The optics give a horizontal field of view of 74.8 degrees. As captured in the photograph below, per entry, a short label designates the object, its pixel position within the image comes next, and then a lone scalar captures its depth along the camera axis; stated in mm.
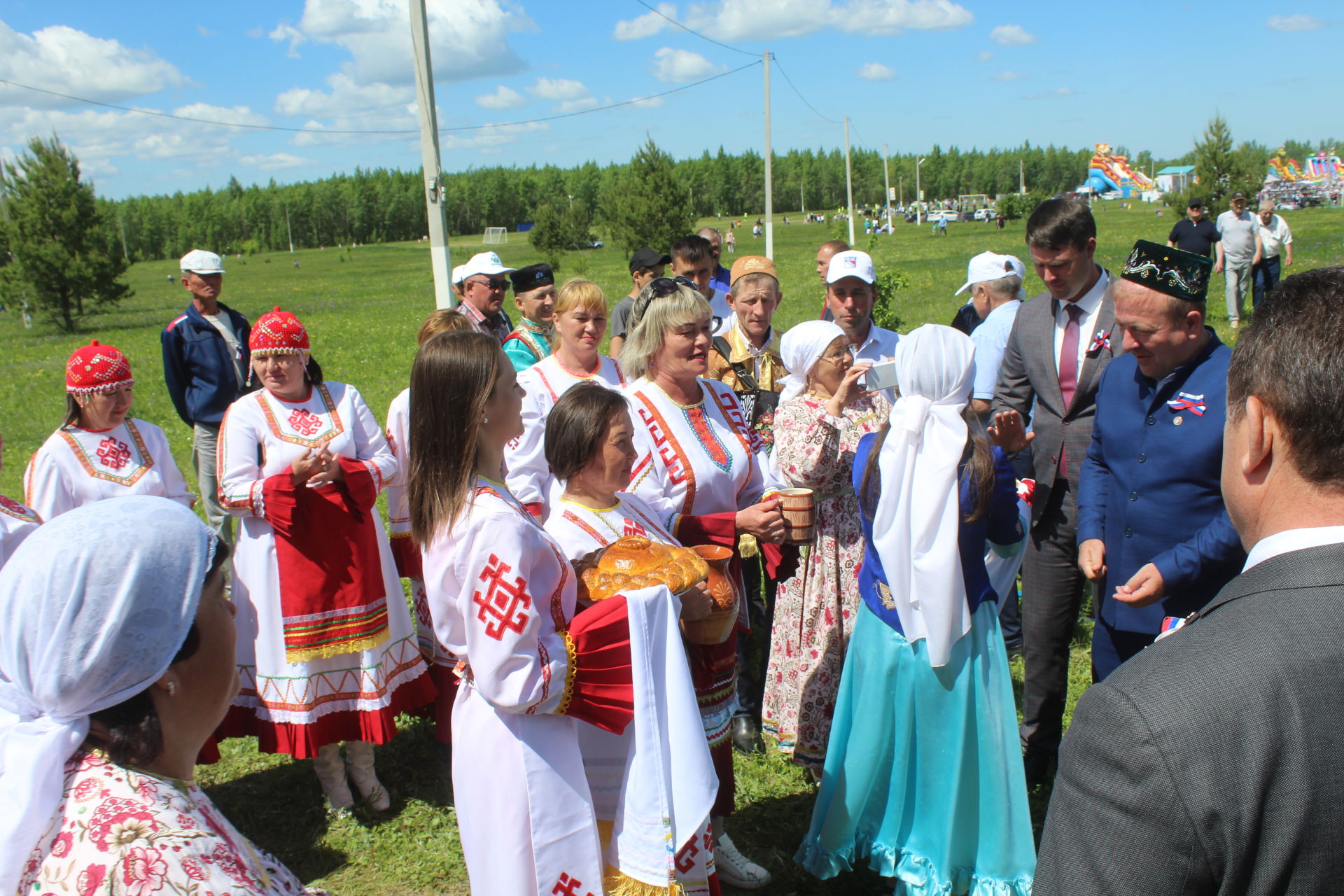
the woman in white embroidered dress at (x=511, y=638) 2371
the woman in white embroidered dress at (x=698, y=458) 3389
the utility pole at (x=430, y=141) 9141
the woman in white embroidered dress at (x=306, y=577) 4043
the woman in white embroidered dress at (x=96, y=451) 4191
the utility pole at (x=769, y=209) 26734
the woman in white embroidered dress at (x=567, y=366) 4297
